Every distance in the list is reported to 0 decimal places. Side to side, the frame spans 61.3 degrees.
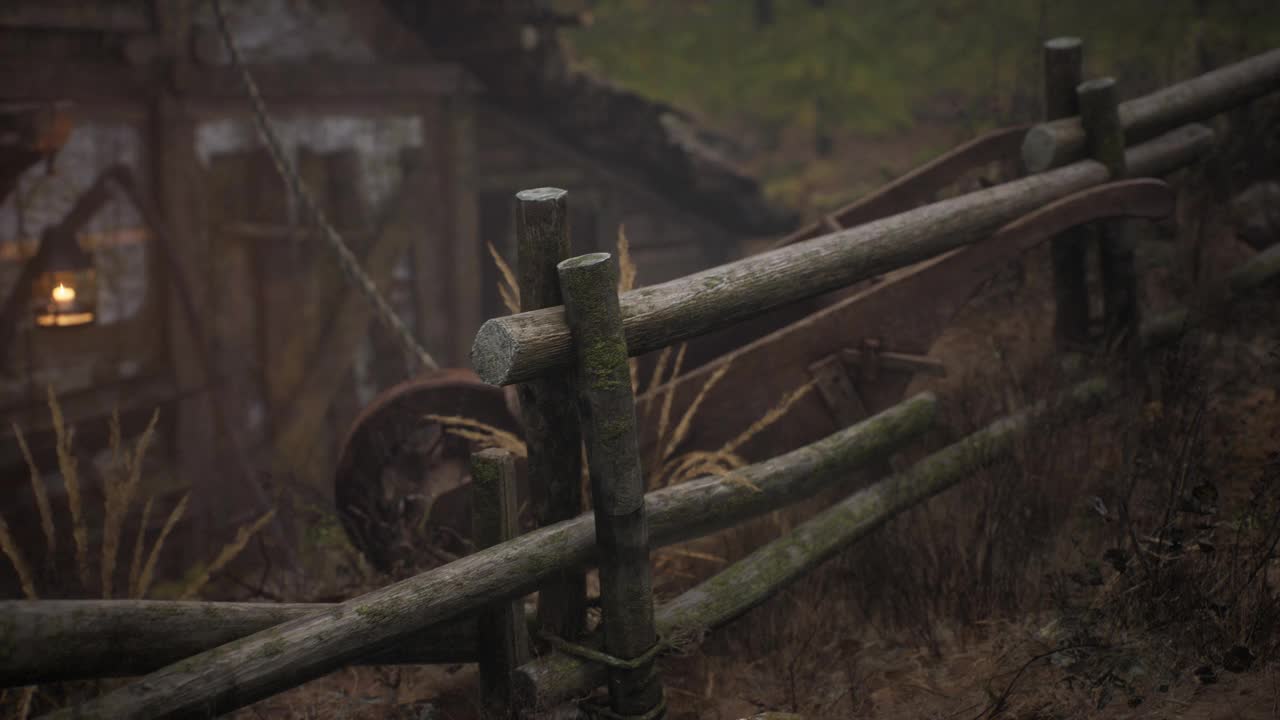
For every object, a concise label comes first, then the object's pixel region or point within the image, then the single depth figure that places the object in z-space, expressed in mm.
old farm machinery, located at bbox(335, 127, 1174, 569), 4051
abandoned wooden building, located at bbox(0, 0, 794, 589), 6117
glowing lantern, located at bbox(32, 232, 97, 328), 5387
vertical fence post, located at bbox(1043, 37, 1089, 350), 4820
